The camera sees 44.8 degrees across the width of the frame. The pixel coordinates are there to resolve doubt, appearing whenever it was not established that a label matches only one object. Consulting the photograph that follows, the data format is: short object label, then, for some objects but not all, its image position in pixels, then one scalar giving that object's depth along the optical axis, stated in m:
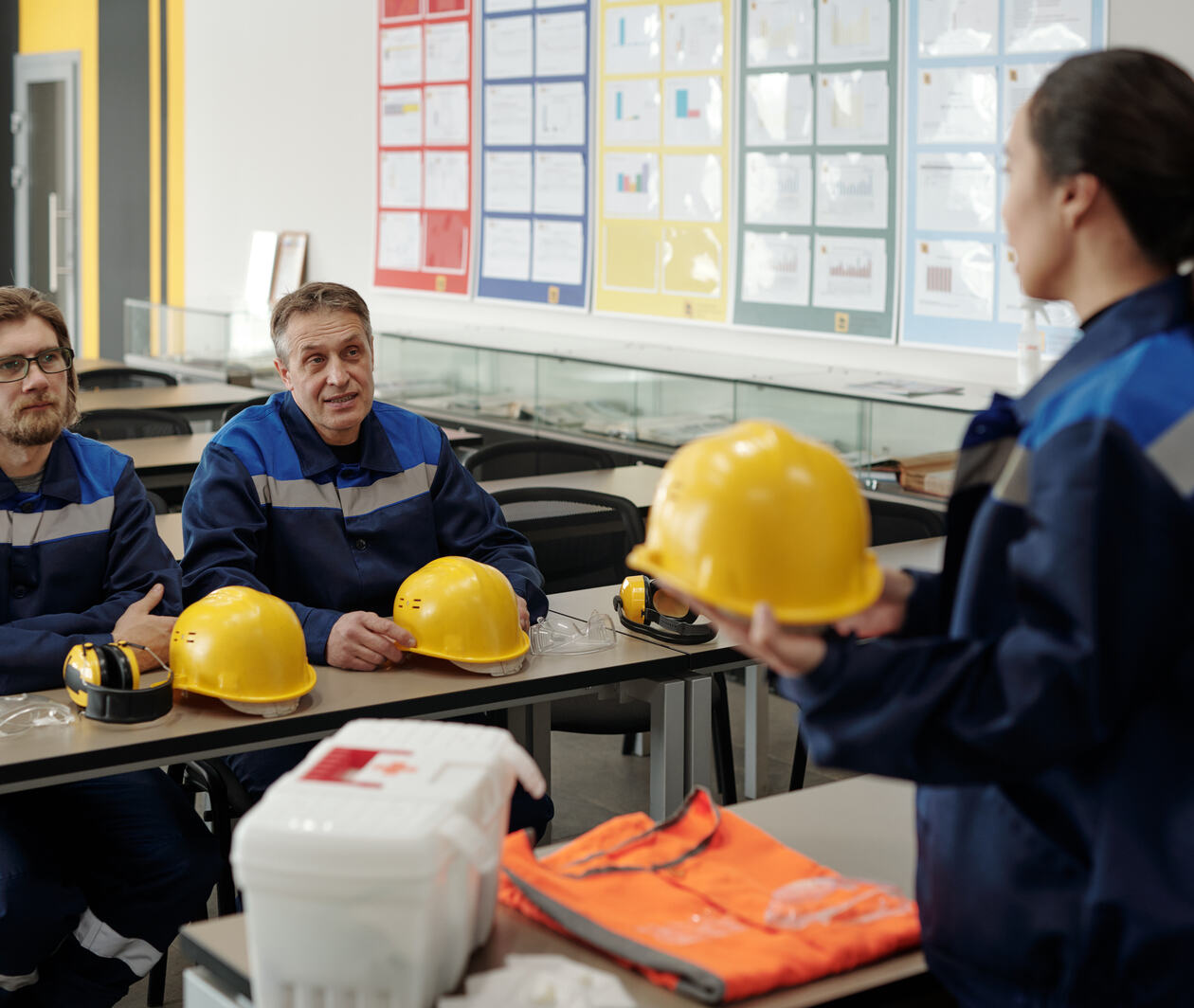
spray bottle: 4.52
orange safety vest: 1.36
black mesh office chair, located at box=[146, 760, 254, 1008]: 2.51
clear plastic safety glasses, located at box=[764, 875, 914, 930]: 1.44
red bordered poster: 6.90
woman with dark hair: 1.03
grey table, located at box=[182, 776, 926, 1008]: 1.37
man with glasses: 2.23
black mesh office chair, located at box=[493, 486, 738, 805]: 3.76
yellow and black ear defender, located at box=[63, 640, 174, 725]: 2.11
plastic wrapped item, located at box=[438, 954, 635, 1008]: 1.26
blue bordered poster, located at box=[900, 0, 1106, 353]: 4.56
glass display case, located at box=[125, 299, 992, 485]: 4.13
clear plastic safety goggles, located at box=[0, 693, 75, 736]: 2.11
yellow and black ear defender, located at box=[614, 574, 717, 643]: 2.62
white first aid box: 1.16
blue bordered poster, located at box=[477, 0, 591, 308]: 6.29
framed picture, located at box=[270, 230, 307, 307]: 7.96
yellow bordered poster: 5.68
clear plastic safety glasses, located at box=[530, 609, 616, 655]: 2.60
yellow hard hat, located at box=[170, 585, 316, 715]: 2.16
